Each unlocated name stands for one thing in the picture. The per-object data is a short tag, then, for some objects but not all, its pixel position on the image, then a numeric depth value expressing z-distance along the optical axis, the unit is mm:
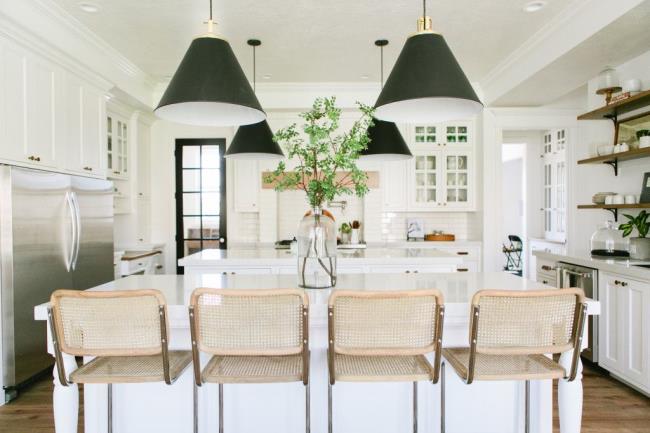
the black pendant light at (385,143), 3912
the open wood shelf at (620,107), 3618
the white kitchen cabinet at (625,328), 3045
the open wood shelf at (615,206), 3696
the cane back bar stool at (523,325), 1711
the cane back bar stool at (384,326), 1683
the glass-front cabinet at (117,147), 5066
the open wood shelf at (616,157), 3665
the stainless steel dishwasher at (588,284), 3582
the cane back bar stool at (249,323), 1689
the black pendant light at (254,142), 3842
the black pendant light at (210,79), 1957
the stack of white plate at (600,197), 4180
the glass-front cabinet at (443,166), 6125
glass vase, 2389
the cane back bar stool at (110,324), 1708
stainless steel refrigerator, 3135
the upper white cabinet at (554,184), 7066
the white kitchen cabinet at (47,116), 3211
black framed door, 6359
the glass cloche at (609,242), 3865
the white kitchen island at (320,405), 2203
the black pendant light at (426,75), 1925
